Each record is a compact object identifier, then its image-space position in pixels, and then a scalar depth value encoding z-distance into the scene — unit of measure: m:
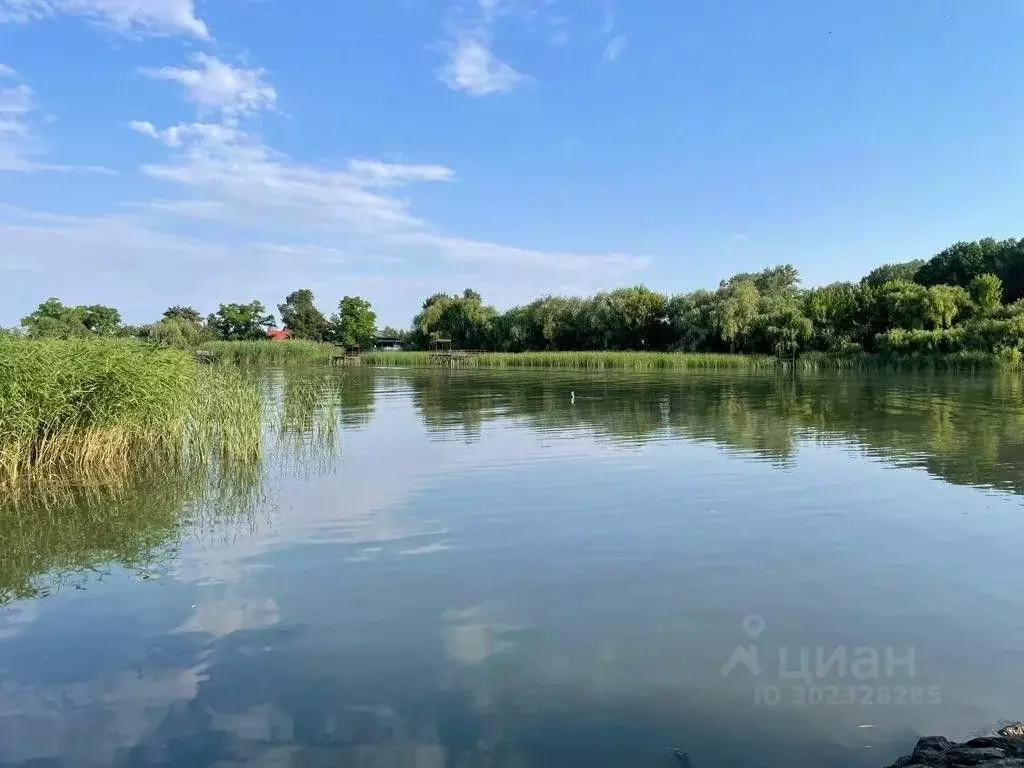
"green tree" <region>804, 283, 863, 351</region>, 60.84
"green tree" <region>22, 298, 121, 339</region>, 77.43
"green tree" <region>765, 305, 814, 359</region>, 60.19
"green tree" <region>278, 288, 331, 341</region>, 121.69
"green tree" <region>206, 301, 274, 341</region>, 109.94
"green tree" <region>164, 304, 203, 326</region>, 107.88
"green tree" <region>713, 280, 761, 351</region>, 63.62
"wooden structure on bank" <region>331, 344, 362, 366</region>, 74.12
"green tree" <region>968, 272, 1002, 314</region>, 58.97
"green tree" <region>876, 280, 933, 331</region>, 58.97
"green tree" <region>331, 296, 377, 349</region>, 115.88
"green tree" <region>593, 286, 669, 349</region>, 75.50
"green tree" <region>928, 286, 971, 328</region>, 58.06
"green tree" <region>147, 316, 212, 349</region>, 59.22
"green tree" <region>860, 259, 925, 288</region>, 84.44
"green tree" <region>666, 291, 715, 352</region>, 66.81
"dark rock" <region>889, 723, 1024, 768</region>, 4.08
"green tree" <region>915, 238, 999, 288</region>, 70.81
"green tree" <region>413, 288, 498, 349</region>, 91.06
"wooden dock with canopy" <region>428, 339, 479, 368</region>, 70.56
